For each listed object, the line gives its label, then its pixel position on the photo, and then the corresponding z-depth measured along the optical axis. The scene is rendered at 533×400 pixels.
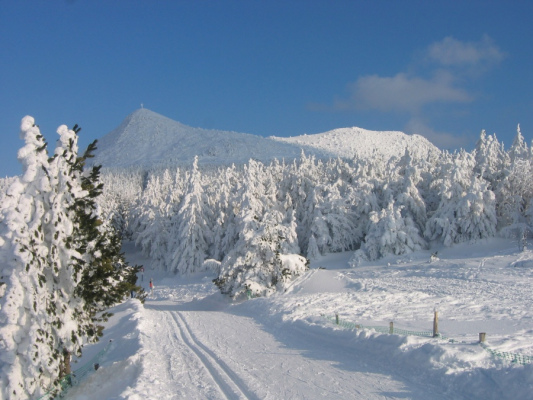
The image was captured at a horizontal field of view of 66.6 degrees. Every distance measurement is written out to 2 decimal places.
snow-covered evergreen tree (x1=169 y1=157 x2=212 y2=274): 51.03
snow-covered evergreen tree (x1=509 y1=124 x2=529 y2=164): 52.09
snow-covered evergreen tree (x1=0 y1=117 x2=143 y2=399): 11.08
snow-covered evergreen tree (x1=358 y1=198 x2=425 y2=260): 45.03
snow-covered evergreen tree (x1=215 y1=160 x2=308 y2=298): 29.80
